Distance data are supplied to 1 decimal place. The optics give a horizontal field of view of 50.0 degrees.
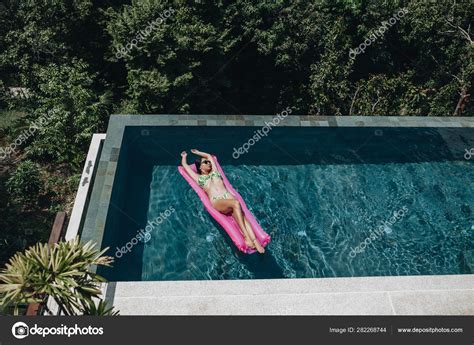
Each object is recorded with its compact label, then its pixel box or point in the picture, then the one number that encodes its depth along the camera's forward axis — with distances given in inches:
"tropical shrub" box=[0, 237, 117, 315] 271.1
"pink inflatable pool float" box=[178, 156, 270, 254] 414.6
